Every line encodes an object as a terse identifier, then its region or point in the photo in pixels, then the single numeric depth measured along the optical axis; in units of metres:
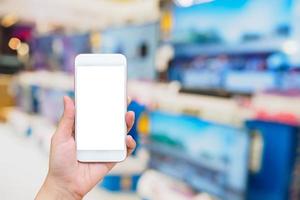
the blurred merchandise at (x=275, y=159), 1.12
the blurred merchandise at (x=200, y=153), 1.21
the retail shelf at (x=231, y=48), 1.32
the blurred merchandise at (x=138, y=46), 2.06
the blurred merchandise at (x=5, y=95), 4.18
